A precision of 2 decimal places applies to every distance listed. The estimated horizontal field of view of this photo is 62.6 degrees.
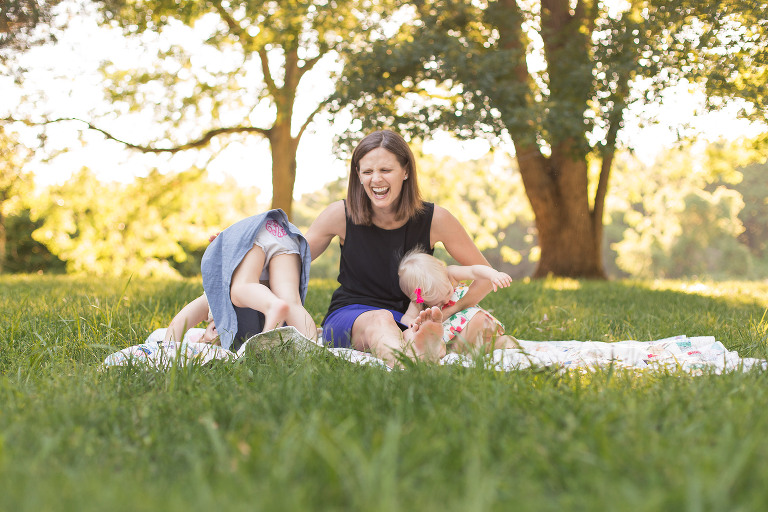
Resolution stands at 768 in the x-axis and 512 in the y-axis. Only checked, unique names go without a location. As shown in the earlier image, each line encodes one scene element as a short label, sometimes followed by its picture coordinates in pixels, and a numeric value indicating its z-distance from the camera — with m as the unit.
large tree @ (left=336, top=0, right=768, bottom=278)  5.96
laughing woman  3.51
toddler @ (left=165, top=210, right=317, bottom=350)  3.14
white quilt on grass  2.47
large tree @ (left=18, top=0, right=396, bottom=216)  9.52
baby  3.34
